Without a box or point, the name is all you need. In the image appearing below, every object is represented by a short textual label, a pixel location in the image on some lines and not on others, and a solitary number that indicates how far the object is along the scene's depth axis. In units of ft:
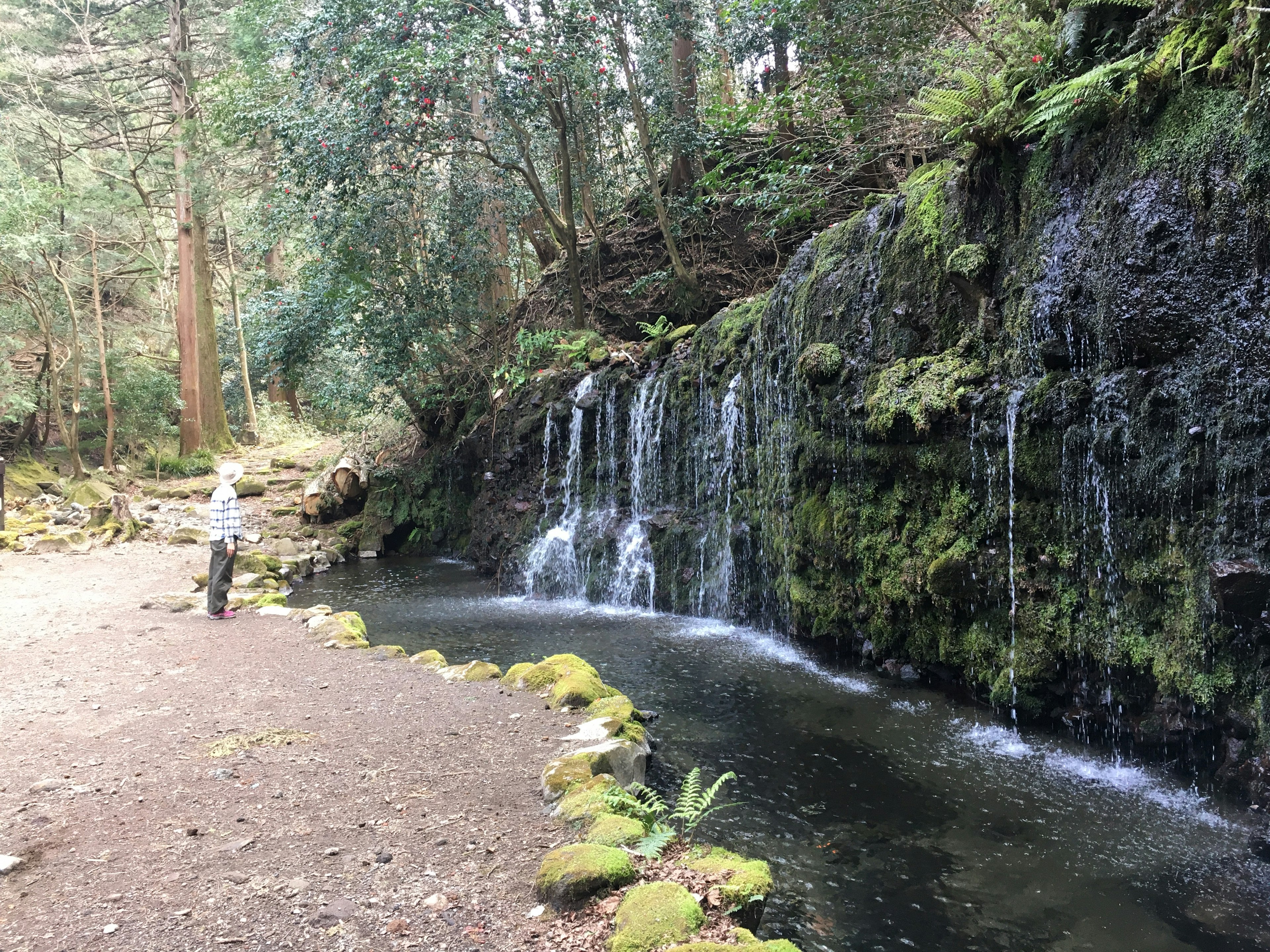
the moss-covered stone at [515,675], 21.52
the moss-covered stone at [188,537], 49.11
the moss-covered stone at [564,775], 14.26
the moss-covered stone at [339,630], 25.94
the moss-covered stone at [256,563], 42.11
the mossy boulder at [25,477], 60.80
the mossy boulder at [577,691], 19.60
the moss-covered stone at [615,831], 12.37
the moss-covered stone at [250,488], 62.90
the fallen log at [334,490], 57.57
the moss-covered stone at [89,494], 55.36
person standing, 27.99
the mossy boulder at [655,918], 9.72
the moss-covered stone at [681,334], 41.63
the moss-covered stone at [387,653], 24.75
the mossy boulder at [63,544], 44.09
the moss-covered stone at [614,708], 18.92
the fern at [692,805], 13.21
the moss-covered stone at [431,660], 23.56
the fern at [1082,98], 17.88
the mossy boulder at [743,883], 10.82
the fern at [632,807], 13.48
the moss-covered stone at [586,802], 13.26
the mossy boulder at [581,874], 10.88
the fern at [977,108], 21.62
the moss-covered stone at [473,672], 22.36
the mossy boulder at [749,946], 9.36
